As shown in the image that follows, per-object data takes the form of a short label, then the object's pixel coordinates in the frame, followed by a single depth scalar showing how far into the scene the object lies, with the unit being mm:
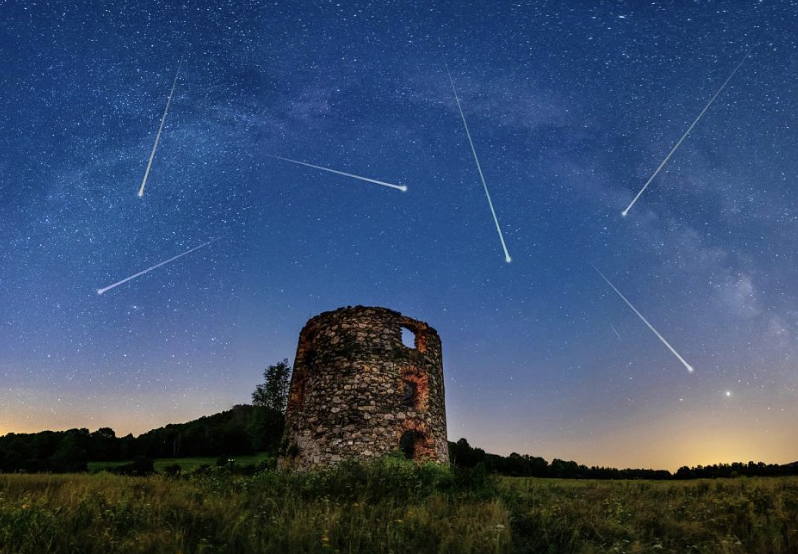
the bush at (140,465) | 33562
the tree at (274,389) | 41469
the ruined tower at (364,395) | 14281
